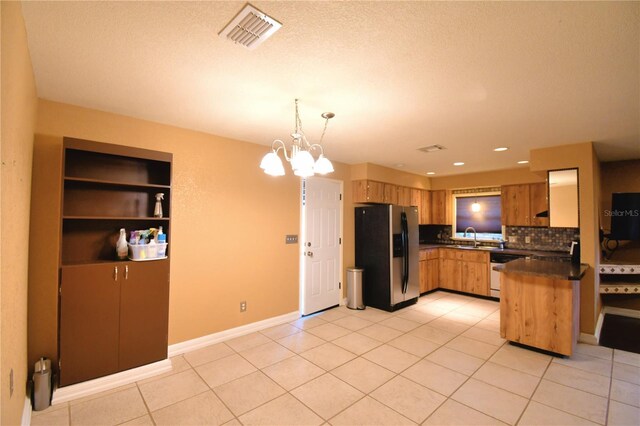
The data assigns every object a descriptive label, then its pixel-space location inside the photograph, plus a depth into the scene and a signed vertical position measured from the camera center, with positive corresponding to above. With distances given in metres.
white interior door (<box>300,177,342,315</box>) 4.32 -0.39
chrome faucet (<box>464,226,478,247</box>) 5.92 -0.31
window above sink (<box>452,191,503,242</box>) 5.84 +0.10
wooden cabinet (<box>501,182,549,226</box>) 5.00 +0.31
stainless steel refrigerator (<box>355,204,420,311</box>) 4.60 -0.59
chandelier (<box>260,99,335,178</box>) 2.15 +0.44
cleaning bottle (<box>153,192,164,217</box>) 2.78 +0.12
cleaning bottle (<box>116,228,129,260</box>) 2.62 -0.26
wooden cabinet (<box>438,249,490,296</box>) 5.26 -0.99
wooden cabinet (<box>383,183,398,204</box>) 5.29 +0.51
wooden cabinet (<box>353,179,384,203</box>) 4.90 +0.50
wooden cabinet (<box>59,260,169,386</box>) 2.31 -0.86
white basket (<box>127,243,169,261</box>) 2.62 -0.30
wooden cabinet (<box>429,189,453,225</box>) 6.39 +0.30
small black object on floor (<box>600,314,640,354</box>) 3.32 -1.48
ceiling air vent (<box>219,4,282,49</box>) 1.40 +1.01
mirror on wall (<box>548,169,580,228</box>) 3.57 +0.29
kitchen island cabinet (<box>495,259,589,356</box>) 2.95 -0.94
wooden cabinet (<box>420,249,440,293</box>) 5.49 -0.99
